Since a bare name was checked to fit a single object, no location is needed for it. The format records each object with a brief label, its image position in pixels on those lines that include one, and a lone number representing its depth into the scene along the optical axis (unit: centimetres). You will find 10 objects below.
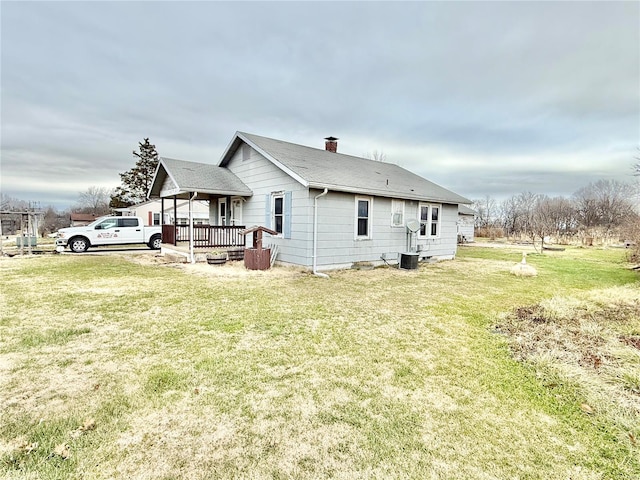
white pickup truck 1474
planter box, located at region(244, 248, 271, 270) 972
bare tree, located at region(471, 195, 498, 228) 4230
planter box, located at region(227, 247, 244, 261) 1161
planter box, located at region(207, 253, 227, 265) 1080
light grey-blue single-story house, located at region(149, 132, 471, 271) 979
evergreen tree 3644
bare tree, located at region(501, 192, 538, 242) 3198
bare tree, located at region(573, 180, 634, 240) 3122
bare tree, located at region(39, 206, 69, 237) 2909
